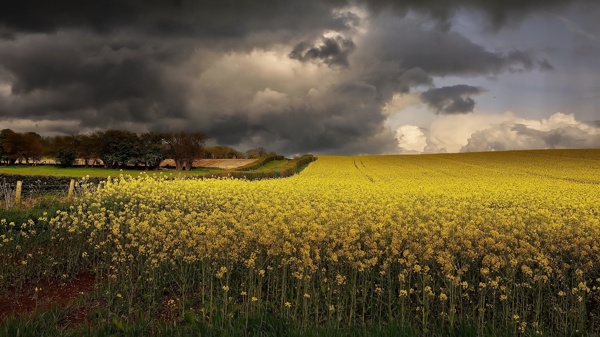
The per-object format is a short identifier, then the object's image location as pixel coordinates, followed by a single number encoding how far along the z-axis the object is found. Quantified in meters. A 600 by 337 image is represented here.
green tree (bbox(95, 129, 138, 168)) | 97.06
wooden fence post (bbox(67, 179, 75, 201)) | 23.81
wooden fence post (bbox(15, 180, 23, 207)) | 22.52
